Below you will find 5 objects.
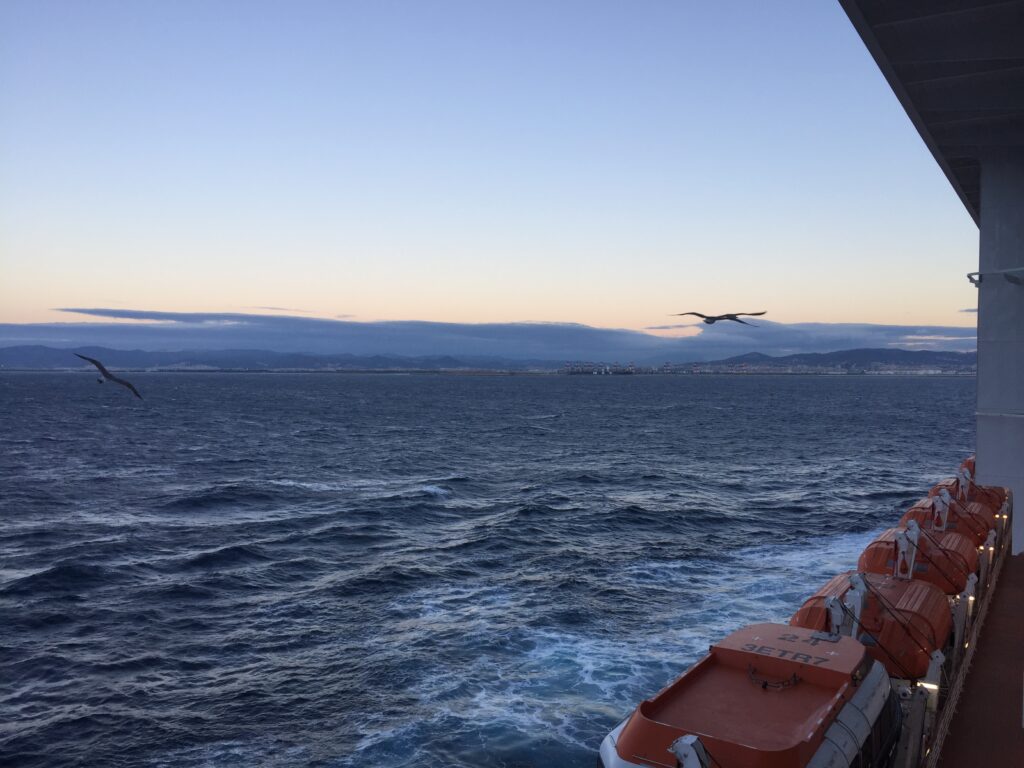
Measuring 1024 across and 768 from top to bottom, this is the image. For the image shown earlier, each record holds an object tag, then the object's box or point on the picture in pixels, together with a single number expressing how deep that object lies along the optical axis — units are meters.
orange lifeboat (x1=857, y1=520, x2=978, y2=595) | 15.95
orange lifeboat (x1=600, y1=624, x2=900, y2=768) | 8.10
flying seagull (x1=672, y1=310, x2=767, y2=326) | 15.36
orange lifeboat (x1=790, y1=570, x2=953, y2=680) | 12.35
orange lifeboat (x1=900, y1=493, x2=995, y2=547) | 19.42
